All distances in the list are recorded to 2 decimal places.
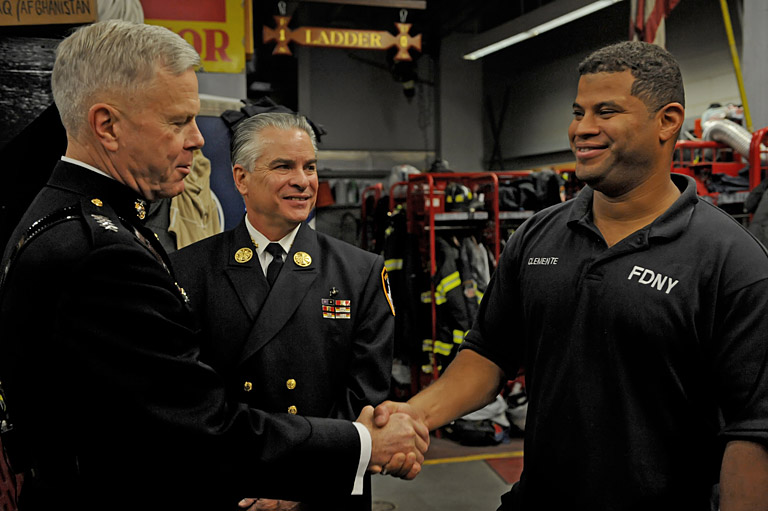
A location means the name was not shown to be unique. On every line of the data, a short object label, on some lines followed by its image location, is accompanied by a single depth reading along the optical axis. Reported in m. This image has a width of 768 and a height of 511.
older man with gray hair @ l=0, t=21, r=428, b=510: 1.24
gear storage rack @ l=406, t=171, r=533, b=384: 5.69
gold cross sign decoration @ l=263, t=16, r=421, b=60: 7.73
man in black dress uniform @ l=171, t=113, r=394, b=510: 2.08
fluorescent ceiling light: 10.51
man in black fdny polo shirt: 1.42
